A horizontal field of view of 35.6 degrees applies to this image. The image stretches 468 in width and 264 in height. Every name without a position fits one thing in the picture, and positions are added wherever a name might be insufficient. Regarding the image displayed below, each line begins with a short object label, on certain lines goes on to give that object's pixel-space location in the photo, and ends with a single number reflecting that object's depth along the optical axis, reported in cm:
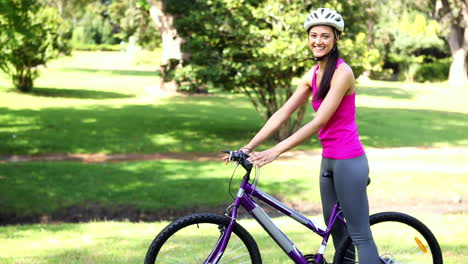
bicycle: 426
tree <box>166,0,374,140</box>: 1888
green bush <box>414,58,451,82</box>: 5650
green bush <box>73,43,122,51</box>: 8250
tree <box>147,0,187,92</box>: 3238
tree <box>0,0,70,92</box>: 2958
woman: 429
